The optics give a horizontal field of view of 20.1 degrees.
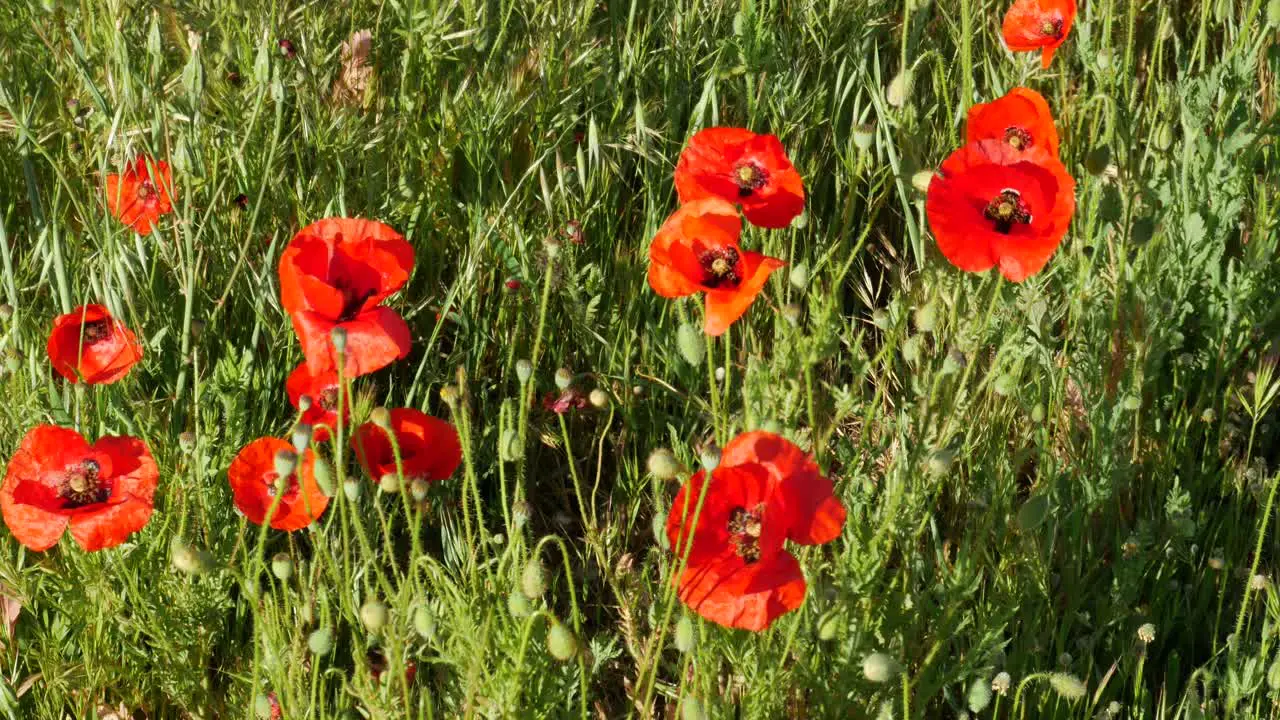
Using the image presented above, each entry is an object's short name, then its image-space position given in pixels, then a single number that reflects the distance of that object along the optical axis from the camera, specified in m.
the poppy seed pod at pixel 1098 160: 1.66
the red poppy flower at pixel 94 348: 1.65
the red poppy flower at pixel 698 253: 1.58
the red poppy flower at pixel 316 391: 1.66
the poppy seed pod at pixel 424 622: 1.52
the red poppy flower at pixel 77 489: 1.58
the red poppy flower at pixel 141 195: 1.73
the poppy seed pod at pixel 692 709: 1.50
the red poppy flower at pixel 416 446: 1.64
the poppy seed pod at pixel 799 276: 1.60
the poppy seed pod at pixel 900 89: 1.66
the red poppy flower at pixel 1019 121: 1.68
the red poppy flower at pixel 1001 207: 1.58
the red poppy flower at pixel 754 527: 1.50
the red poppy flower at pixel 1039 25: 1.79
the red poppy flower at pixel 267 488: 1.60
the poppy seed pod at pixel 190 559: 1.53
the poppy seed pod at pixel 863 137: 1.64
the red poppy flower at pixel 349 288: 1.59
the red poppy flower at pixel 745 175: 1.64
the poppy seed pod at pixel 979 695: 1.57
